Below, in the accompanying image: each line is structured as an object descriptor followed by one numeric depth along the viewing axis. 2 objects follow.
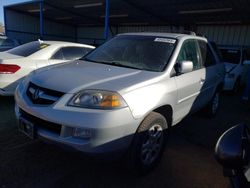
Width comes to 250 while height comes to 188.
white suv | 2.22
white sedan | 4.72
